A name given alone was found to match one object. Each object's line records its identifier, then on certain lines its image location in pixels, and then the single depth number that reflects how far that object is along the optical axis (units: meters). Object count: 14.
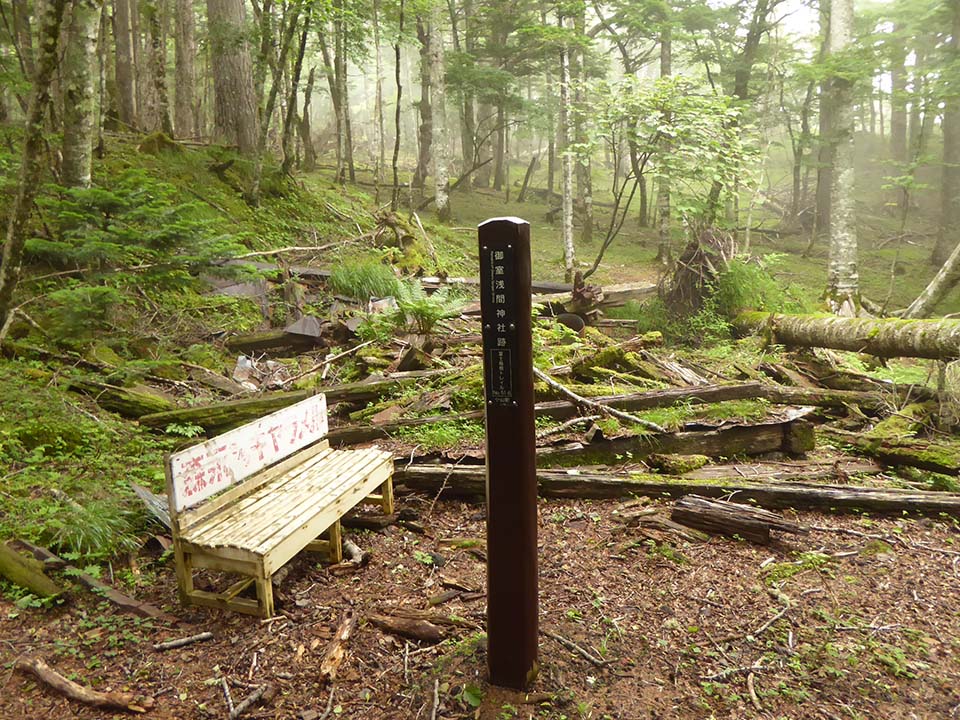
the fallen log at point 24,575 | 3.75
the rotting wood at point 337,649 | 3.32
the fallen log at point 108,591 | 3.78
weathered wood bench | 3.69
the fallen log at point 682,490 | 5.07
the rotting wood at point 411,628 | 3.67
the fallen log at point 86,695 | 2.99
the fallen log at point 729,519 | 4.70
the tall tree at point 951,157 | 16.97
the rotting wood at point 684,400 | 6.69
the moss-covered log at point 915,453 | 5.75
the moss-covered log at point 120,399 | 6.44
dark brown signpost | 3.04
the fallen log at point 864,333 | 7.67
